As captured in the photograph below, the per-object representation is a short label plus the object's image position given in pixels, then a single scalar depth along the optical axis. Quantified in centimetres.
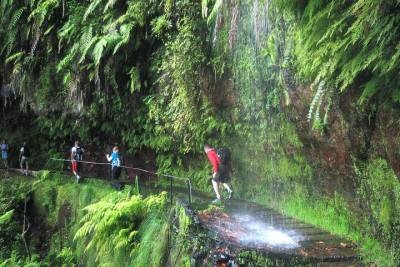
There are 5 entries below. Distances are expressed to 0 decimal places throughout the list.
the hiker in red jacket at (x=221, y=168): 1078
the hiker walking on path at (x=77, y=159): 1509
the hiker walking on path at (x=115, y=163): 1405
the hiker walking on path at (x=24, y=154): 1855
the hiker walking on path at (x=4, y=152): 2030
